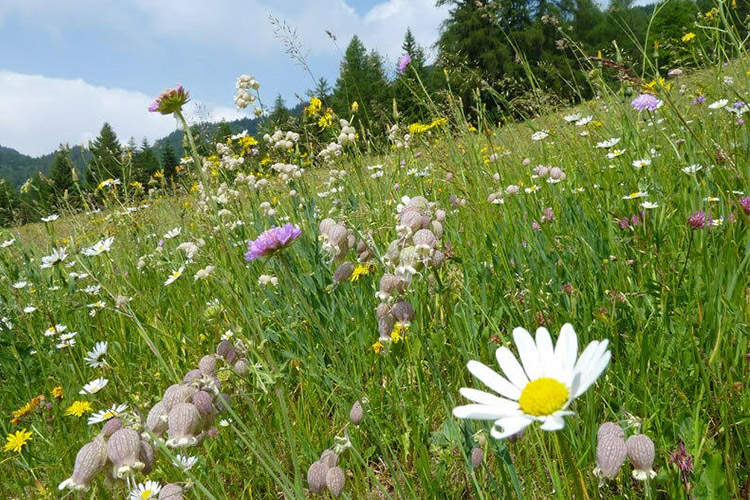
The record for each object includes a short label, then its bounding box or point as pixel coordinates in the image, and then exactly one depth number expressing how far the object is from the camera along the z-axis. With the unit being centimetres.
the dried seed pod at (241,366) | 36
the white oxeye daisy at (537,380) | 17
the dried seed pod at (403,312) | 32
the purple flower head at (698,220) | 43
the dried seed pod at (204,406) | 29
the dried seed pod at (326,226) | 40
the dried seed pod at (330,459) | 30
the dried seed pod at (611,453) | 24
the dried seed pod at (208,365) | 32
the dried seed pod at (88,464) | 28
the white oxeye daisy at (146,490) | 34
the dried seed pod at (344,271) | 40
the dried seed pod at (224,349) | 35
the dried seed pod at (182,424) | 28
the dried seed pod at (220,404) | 31
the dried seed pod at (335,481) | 29
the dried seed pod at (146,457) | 28
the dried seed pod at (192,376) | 32
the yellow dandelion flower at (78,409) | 49
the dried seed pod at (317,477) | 30
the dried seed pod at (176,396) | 29
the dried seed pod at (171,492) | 28
